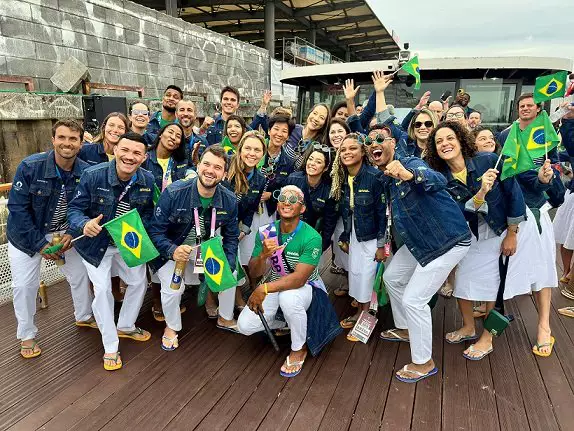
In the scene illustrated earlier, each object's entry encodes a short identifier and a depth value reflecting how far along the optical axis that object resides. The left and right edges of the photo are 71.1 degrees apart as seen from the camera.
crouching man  3.10
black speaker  8.18
